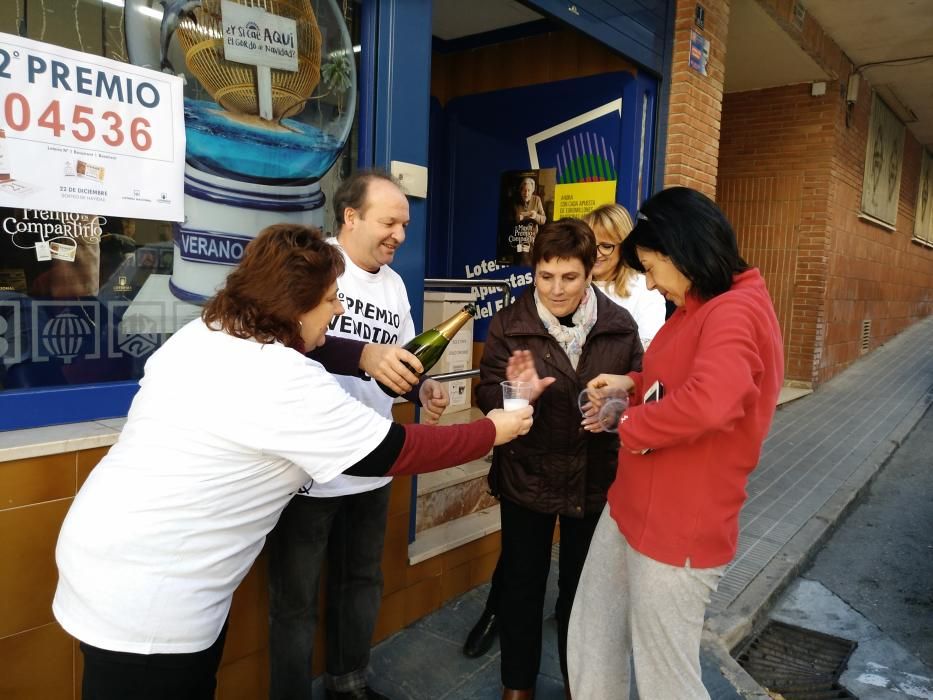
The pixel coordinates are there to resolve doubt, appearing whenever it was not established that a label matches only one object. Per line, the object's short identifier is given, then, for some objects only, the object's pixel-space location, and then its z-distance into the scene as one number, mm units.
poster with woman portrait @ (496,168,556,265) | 5254
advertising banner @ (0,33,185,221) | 2010
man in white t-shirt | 2393
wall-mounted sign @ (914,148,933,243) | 14969
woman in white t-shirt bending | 1519
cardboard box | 4629
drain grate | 3160
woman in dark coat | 2498
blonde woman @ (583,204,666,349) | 3188
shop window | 2102
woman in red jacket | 1758
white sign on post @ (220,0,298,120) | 2553
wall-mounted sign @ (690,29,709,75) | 5031
